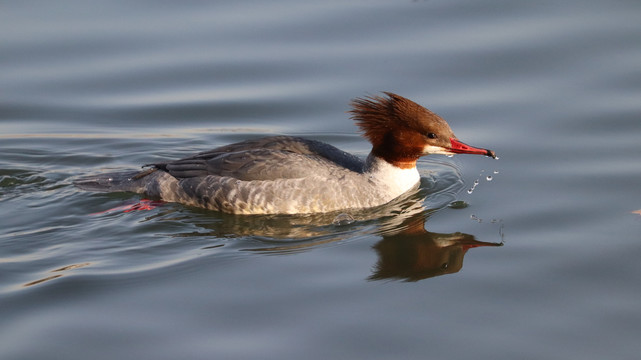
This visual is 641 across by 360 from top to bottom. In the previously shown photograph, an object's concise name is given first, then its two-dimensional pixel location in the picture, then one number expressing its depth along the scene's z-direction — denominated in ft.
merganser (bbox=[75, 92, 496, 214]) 63.05
